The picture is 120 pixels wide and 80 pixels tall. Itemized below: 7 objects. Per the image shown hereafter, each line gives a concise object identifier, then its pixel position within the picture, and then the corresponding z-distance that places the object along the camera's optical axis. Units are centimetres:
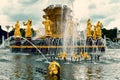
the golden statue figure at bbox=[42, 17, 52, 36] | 2774
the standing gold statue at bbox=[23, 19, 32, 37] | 3012
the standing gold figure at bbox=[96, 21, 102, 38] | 3236
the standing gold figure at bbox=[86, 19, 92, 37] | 3195
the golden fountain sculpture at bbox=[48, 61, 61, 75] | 1247
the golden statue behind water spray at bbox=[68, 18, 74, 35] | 2709
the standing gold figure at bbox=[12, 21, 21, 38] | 3142
